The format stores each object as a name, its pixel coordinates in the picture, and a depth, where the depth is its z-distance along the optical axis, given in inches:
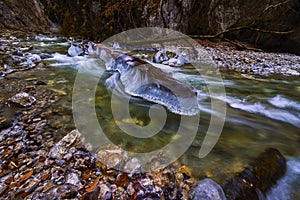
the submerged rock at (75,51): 225.8
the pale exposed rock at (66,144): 63.8
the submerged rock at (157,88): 99.0
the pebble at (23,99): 94.7
